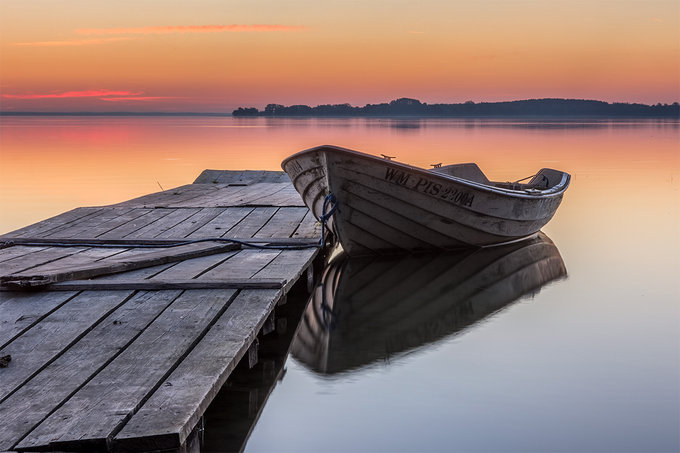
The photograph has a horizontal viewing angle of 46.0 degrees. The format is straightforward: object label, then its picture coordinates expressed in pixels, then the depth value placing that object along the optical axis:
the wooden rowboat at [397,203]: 8.44
